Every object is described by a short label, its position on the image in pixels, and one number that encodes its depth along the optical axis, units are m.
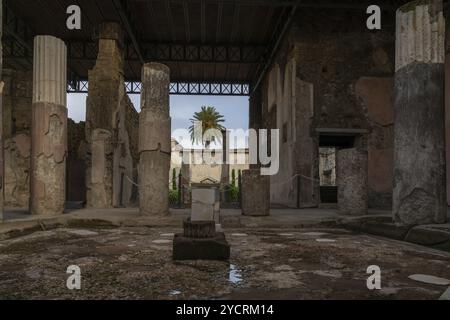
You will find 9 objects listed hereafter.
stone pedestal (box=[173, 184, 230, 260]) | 4.74
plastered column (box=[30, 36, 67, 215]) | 9.07
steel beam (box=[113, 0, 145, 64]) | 12.39
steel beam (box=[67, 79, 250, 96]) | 23.73
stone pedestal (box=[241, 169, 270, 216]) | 9.31
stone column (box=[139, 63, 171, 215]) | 8.86
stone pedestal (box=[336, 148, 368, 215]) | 9.65
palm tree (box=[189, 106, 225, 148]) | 44.22
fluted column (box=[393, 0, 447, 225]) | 6.38
